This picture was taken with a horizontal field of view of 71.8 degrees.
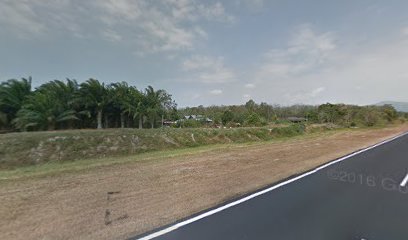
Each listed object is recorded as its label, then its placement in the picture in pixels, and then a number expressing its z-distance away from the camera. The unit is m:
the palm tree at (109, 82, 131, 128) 43.09
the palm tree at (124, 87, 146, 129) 44.06
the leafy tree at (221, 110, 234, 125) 66.00
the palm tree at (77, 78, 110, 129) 39.22
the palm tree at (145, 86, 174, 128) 47.38
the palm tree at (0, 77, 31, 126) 34.97
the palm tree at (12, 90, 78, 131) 32.78
